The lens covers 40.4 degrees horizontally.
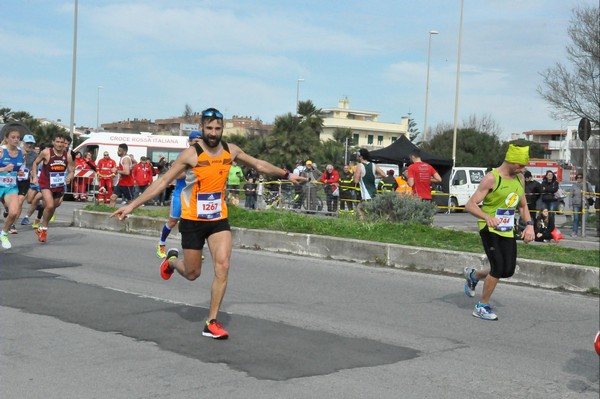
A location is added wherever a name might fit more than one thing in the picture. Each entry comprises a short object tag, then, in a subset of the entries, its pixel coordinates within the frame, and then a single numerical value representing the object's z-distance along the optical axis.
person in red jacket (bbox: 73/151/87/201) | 30.67
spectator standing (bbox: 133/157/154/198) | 27.19
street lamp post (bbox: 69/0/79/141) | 41.34
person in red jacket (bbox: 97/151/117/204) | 28.49
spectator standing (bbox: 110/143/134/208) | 23.64
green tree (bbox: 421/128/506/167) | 73.44
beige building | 109.62
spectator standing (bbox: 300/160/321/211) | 21.89
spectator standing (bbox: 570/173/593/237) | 22.95
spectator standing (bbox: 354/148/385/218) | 17.77
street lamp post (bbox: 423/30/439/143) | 58.17
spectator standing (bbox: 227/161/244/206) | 23.70
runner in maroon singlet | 14.30
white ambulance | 35.00
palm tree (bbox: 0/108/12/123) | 71.61
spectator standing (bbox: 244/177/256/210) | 24.31
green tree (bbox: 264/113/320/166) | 59.47
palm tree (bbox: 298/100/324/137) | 66.06
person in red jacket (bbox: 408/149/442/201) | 16.70
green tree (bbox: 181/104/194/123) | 102.05
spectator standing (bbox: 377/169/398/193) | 24.80
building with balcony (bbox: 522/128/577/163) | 121.69
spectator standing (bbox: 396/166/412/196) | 20.89
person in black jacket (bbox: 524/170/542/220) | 21.56
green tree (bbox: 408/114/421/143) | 122.58
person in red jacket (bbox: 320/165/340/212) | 21.34
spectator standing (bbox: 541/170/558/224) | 22.20
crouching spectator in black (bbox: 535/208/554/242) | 19.42
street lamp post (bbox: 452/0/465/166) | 50.48
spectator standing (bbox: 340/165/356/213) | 20.91
